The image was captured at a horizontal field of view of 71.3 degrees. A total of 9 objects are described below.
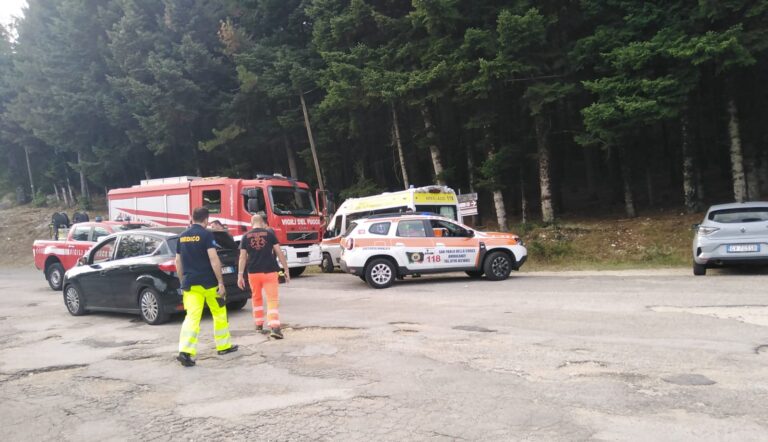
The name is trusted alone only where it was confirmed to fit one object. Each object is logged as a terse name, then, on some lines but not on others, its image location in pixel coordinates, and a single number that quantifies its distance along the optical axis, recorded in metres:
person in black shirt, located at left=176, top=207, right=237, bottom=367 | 6.70
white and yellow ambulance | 17.25
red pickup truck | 15.42
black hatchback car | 9.19
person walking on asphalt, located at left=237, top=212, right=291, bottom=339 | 7.95
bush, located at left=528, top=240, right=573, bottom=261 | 17.89
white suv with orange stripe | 13.28
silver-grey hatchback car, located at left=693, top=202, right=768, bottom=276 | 11.34
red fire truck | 15.98
